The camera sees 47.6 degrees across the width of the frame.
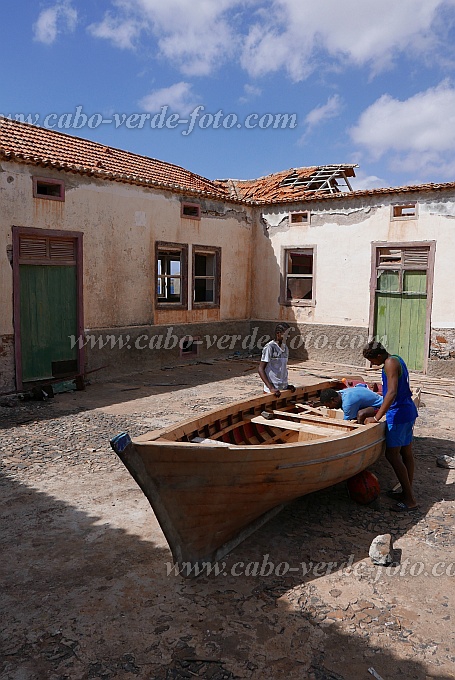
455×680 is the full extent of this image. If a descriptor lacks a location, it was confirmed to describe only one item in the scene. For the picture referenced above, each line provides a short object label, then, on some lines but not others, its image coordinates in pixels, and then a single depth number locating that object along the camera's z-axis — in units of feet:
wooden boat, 11.78
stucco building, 32.53
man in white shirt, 22.12
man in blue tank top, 16.60
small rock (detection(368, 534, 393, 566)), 13.34
